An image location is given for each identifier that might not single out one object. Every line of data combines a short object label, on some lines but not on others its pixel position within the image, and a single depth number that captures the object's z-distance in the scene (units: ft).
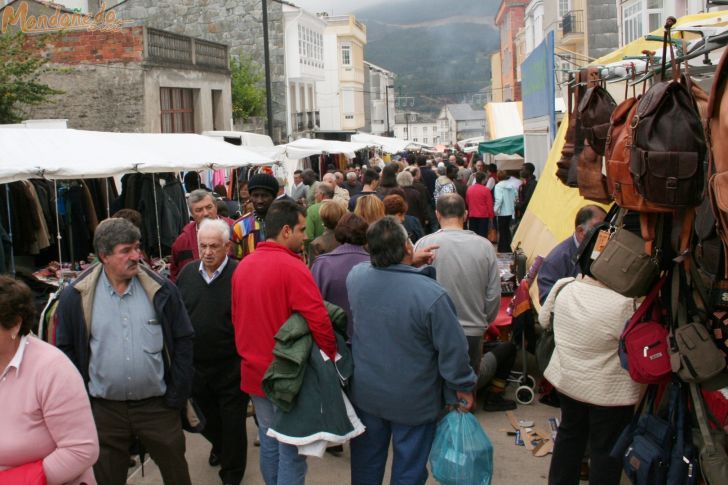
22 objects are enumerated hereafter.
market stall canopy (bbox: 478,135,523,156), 55.93
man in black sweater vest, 17.38
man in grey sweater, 19.76
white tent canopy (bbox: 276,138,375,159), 62.49
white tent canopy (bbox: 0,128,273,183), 23.91
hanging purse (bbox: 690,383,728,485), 10.08
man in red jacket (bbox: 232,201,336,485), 14.55
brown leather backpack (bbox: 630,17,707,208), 9.53
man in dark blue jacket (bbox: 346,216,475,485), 13.75
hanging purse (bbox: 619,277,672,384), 11.33
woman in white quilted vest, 14.23
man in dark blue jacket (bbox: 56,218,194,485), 13.87
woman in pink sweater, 10.22
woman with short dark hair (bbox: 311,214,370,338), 17.66
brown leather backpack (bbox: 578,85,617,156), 14.37
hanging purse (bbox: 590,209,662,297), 11.11
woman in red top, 46.09
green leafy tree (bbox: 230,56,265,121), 105.81
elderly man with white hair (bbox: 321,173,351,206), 39.20
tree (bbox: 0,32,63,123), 55.57
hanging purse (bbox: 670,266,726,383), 10.09
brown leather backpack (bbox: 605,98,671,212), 10.62
